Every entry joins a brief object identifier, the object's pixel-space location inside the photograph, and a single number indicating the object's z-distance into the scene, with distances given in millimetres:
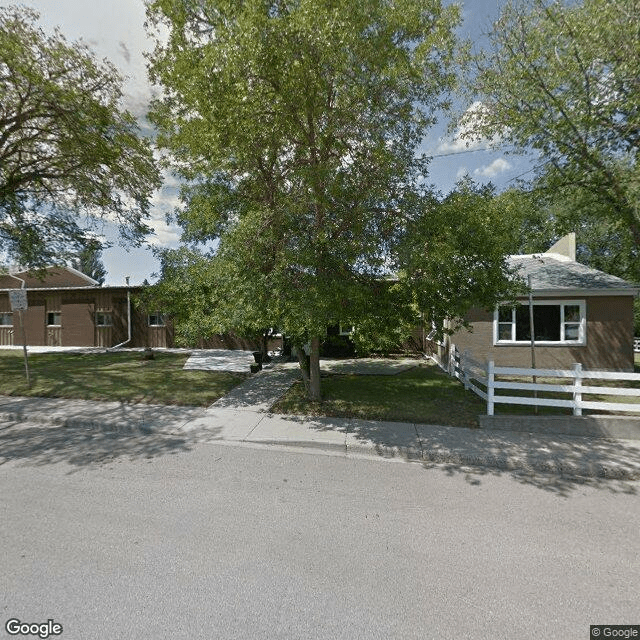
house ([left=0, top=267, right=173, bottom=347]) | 18594
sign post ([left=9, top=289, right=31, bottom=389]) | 8617
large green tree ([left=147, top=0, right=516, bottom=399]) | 5137
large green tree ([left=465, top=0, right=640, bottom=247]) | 7535
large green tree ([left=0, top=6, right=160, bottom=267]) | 9352
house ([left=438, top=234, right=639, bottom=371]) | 11227
